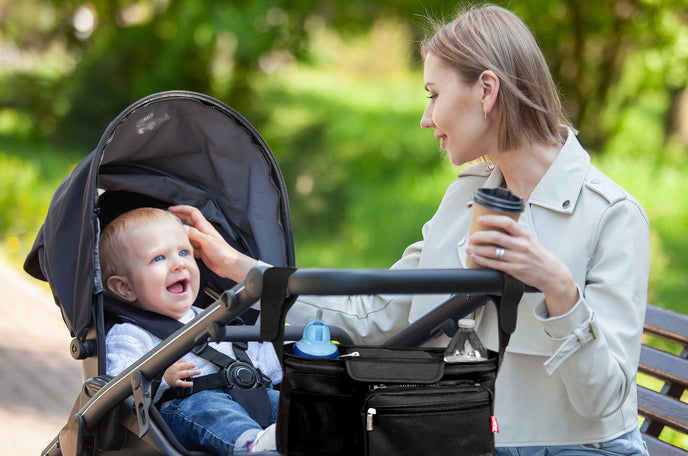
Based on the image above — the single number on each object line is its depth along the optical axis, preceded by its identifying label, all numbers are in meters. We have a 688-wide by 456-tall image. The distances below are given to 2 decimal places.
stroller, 3.37
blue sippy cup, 3.50
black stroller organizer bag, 3.38
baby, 3.94
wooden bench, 4.12
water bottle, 3.53
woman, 3.56
